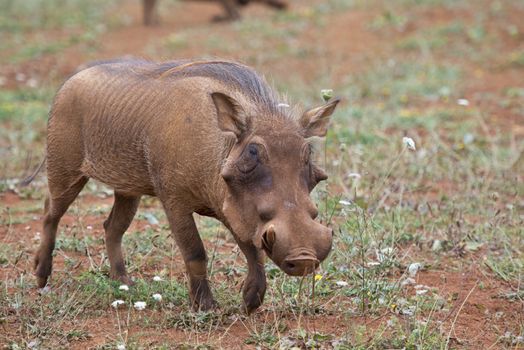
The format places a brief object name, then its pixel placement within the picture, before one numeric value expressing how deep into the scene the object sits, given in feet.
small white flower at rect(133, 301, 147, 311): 25.19
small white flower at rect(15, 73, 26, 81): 72.95
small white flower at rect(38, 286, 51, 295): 28.79
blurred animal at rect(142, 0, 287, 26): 96.80
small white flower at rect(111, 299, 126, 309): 25.75
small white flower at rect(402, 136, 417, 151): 28.14
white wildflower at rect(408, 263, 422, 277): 27.10
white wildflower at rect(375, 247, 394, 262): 29.45
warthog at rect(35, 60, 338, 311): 23.48
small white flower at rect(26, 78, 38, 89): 70.52
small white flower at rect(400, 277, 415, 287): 28.07
